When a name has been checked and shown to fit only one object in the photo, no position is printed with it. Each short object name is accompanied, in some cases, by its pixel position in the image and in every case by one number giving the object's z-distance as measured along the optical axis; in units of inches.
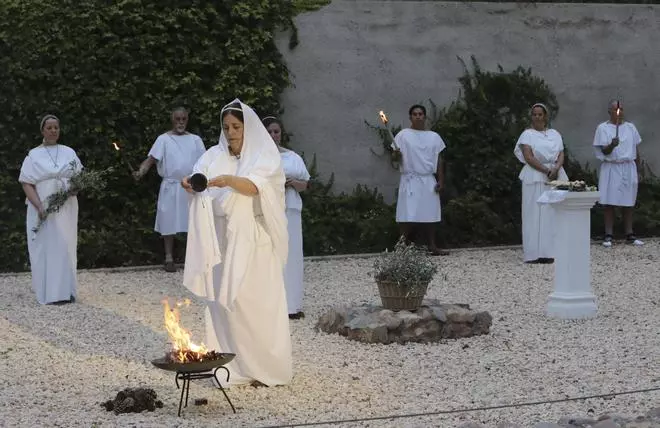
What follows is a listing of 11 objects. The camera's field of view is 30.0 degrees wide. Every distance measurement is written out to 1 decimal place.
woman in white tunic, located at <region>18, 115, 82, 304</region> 470.6
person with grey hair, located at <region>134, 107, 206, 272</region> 561.9
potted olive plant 383.2
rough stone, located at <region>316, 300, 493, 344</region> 377.7
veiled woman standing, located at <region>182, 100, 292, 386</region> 305.9
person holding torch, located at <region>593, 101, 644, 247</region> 629.3
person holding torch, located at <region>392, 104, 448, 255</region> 604.4
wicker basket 384.2
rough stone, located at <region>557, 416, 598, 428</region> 252.4
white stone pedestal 422.6
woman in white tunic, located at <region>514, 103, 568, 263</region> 578.6
